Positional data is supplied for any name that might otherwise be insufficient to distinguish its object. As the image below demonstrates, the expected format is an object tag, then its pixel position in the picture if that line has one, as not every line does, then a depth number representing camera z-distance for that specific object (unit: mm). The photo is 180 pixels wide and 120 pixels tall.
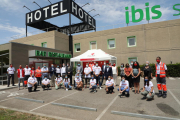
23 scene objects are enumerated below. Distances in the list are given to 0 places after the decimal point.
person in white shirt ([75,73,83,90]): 8617
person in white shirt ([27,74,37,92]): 8523
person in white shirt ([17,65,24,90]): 9835
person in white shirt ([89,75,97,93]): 7917
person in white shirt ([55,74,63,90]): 9203
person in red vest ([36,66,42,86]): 10297
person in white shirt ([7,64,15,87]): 10410
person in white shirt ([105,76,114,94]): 7311
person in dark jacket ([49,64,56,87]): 10435
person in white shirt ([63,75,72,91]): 8798
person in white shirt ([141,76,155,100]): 5641
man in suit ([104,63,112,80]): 8533
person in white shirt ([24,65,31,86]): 9922
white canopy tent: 11288
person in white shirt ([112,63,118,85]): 9336
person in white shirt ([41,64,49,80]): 10234
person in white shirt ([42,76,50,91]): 8984
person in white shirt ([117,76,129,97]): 6398
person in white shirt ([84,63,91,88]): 9164
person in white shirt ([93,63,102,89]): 8961
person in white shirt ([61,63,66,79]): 10195
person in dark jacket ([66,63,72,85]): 9680
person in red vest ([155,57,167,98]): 6065
